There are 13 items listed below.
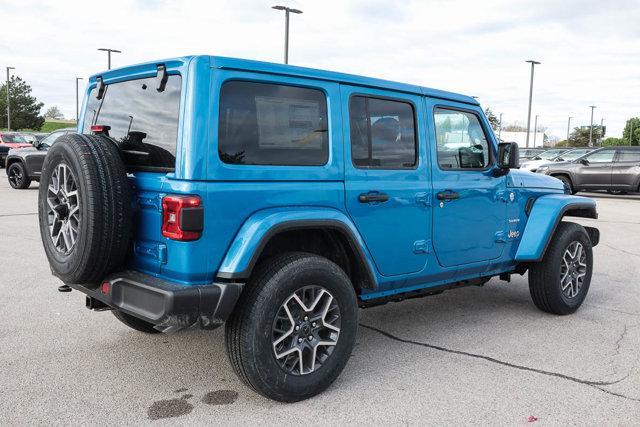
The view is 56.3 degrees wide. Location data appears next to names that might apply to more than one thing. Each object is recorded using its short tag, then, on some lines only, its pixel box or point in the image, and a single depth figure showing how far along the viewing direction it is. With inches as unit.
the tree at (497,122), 2288.4
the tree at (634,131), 3420.3
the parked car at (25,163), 624.7
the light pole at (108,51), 1173.1
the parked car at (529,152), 1142.3
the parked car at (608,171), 724.0
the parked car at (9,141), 1018.1
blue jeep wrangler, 122.0
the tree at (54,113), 4810.5
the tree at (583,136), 3577.8
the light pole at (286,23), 756.6
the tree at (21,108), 2834.6
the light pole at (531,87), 1354.5
